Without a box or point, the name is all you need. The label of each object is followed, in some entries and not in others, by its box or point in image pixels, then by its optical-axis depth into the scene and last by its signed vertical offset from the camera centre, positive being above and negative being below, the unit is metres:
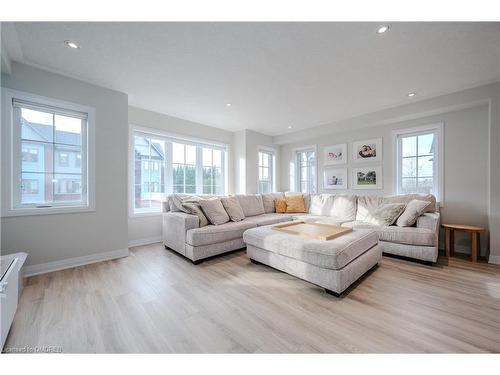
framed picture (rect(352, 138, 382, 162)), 4.03 +0.74
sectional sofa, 2.73 -0.64
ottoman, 1.92 -0.76
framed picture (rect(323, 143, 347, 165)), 4.50 +0.73
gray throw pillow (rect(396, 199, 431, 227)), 2.92 -0.40
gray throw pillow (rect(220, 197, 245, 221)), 3.53 -0.41
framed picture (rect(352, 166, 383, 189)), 4.03 +0.17
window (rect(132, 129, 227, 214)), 3.75 +0.36
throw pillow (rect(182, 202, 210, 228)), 3.12 -0.41
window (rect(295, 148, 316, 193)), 5.23 +0.42
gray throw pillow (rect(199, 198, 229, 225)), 3.21 -0.42
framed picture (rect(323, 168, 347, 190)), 4.50 +0.17
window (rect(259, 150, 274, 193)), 5.47 +0.41
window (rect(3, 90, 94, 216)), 2.33 +0.40
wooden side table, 2.77 -0.74
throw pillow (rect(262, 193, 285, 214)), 4.68 -0.38
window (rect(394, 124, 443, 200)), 3.44 +0.46
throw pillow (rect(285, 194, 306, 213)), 4.61 -0.42
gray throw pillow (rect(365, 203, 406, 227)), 3.10 -0.45
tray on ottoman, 2.31 -0.57
